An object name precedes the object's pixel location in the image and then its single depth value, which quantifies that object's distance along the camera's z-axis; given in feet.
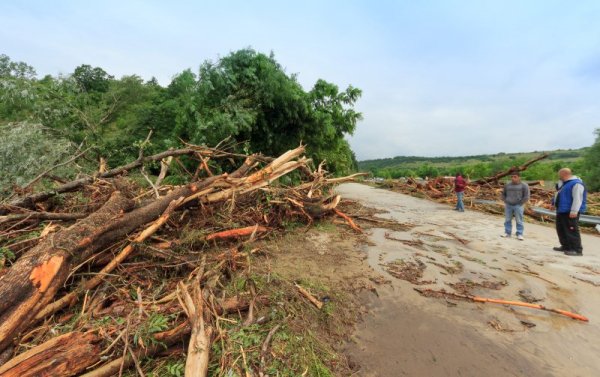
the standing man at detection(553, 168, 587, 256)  15.40
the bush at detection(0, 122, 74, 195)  19.49
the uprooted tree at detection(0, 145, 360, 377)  6.57
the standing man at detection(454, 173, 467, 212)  32.24
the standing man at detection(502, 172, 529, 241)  18.86
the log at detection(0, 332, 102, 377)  5.96
